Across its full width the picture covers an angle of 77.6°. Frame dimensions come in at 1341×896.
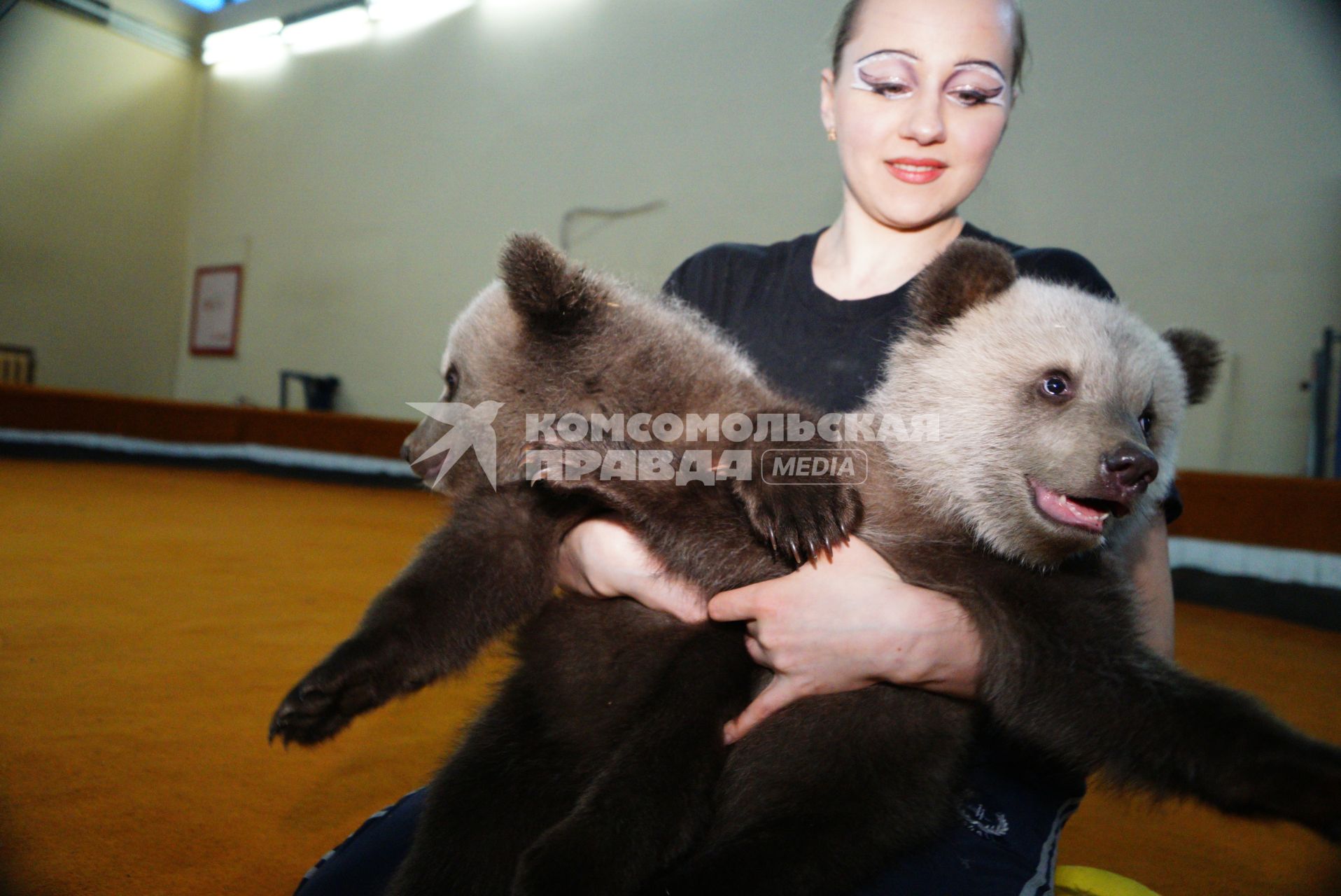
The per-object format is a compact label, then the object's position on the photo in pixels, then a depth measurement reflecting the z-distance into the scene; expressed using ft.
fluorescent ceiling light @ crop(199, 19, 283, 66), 38.83
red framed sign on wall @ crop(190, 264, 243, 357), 40.42
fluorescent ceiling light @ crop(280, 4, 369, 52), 36.22
